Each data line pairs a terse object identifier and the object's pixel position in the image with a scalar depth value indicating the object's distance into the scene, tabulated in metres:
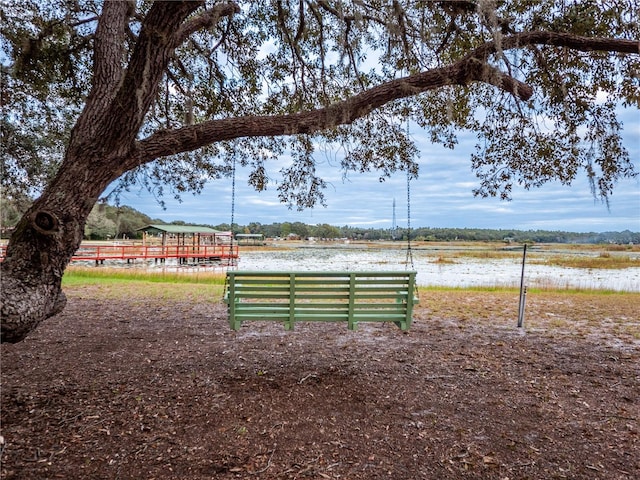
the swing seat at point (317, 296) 3.44
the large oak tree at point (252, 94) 2.55
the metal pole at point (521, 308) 5.19
